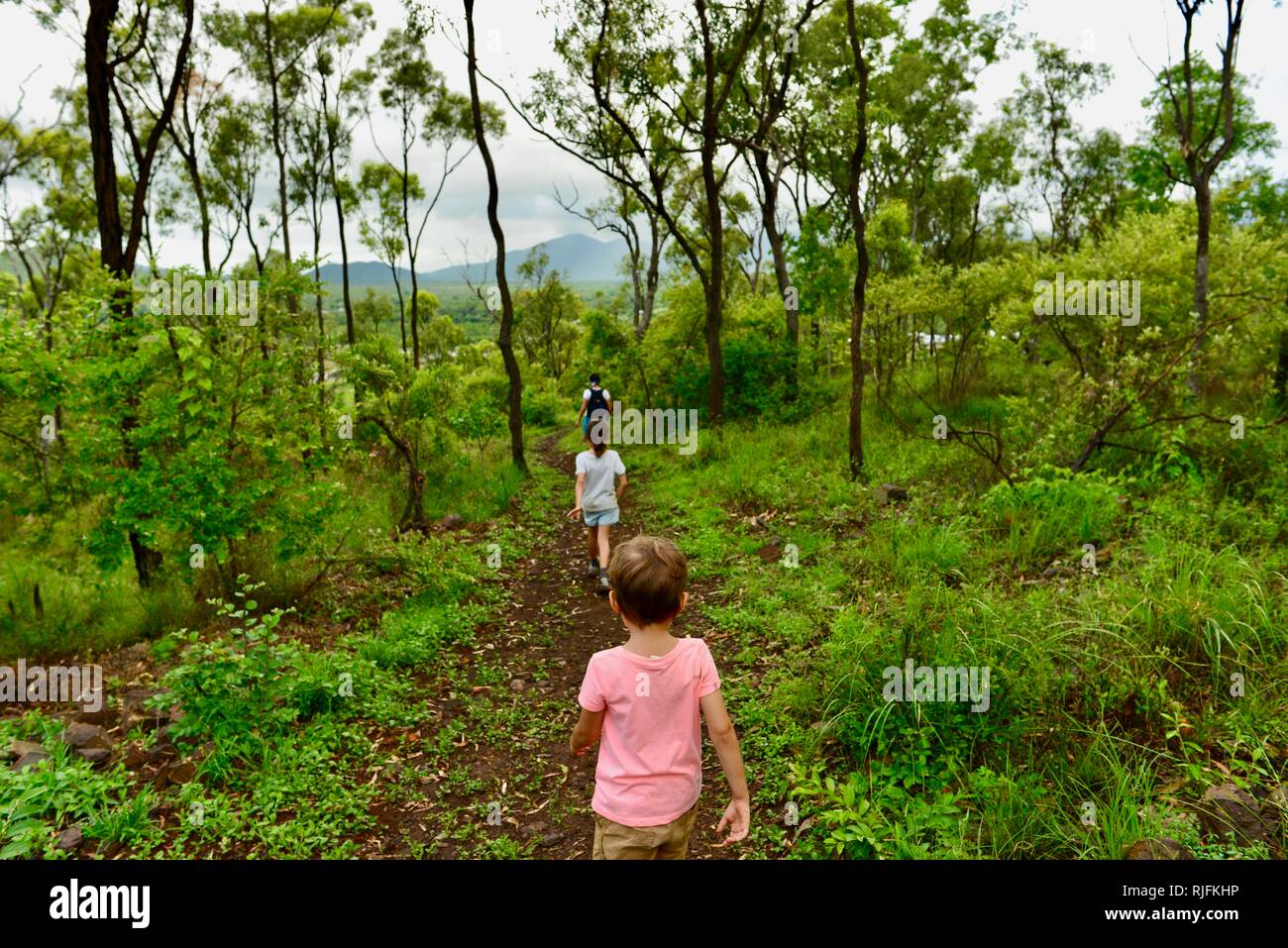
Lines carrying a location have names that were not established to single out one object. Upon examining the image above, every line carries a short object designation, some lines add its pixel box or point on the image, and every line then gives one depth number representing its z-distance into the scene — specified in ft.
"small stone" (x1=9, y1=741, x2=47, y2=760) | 15.08
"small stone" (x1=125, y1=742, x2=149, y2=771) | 15.24
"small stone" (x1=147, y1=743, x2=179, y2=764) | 15.43
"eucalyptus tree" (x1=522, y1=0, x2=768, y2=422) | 52.42
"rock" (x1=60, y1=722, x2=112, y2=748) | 15.81
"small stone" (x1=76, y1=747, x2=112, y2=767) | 15.22
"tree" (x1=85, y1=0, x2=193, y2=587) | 26.43
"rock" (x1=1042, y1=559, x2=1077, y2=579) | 21.63
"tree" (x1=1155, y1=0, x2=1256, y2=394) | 32.94
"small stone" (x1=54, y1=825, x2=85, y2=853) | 12.46
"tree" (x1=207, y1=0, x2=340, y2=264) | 74.18
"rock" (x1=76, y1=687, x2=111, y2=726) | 17.30
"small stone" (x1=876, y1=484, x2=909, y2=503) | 32.30
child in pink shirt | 8.46
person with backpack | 36.27
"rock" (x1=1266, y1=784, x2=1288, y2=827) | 11.46
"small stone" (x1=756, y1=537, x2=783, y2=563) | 28.66
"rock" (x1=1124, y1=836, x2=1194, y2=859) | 10.65
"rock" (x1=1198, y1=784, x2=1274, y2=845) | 11.16
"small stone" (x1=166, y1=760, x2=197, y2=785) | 14.67
